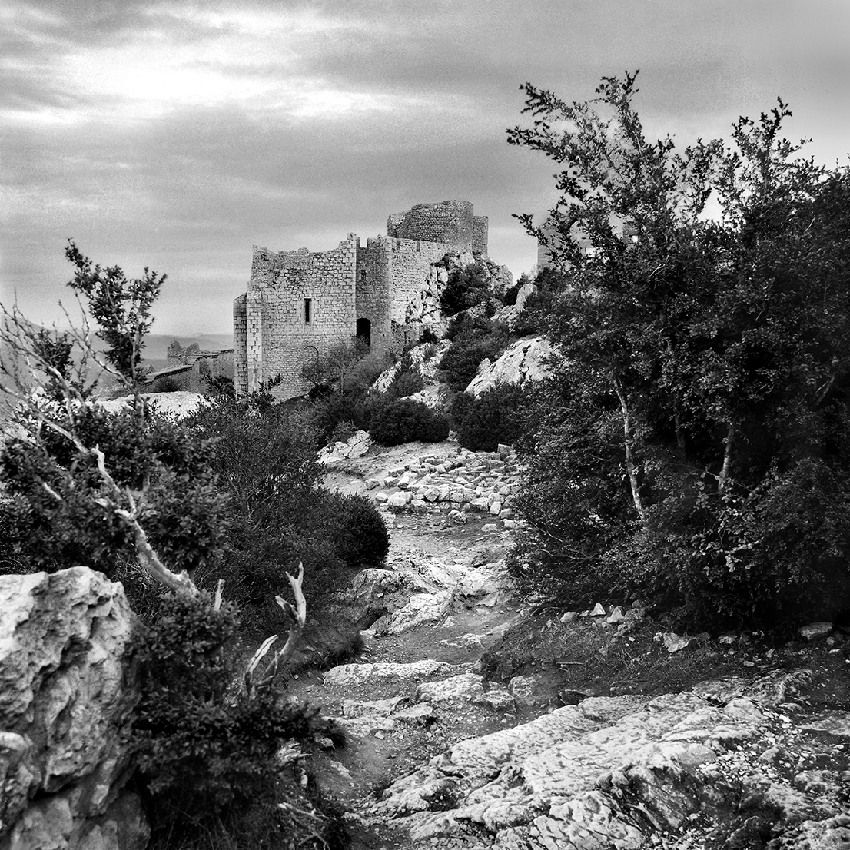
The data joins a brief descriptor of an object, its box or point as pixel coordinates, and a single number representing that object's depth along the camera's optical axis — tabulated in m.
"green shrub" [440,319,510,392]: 30.30
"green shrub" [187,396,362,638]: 12.87
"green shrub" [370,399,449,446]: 26.25
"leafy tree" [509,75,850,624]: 9.06
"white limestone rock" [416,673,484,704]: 10.33
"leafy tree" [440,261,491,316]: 39.16
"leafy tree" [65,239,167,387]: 8.86
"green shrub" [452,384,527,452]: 23.78
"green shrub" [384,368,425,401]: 30.26
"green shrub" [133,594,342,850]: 5.74
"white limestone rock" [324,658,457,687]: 11.90
